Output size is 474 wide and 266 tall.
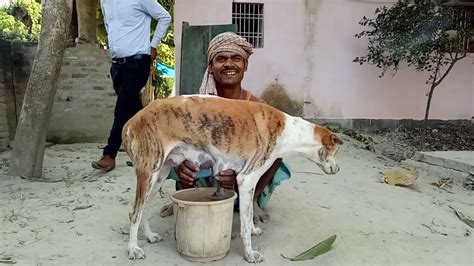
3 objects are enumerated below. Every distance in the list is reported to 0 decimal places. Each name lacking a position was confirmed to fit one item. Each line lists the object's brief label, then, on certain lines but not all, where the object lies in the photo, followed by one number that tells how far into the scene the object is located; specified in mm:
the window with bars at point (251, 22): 7371
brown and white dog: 2420
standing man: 4156
